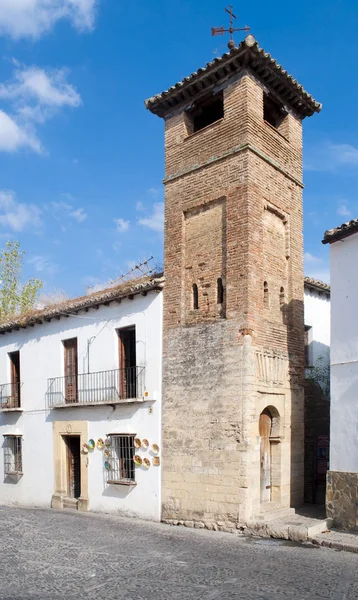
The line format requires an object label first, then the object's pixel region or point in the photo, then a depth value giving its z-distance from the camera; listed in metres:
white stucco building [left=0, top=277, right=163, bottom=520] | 12.96
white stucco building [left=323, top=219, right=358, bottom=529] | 10.16
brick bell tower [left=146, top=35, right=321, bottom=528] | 11.41
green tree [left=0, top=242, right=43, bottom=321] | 26.95
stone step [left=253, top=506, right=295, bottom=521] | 10.98
